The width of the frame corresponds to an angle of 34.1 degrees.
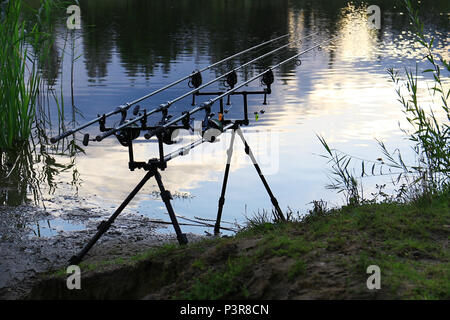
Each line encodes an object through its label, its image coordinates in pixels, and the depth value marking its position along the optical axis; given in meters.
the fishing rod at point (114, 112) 5.25
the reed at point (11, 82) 10.31
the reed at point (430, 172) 6.62
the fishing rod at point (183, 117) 5.67
